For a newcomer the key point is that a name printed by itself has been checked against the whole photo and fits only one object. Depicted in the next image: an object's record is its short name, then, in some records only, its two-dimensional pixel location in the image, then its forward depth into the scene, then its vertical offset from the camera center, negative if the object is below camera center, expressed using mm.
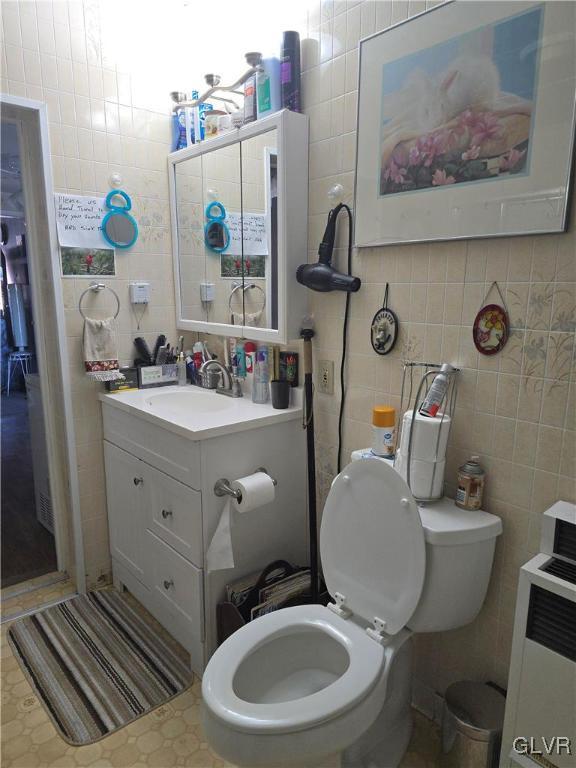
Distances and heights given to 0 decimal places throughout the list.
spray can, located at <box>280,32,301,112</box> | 1598 +685
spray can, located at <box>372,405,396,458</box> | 1425 -416
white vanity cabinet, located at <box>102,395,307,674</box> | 1596 -796
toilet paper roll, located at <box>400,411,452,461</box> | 1251 -379
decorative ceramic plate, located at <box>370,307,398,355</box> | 1484 -138
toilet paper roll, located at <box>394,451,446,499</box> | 1280 -495
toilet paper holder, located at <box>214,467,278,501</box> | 1554 -641
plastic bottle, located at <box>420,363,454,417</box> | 1274 -284
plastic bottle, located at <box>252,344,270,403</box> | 1858 -352
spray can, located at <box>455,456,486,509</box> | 1267 -504
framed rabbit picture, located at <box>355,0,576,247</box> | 1071 +393
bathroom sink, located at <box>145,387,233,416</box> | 1988 -481
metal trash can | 1232 -1102
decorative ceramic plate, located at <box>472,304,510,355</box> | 1226 -108
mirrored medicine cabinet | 1666 +205
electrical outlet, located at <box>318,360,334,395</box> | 1718 -319
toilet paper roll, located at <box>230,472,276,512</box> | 1543 -642
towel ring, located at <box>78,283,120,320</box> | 2002 -27
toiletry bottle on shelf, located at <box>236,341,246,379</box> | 2029 -311
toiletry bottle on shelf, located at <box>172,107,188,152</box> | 2084 +645
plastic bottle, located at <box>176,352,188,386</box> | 2240 -383
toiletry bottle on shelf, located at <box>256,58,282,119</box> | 1644 +651
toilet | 1057 -889
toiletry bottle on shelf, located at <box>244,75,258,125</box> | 1729 +634
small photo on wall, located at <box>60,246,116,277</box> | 1946 +80
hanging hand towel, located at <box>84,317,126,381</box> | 2008 -275
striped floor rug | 1563 -1333
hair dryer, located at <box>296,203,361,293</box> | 1562 +36
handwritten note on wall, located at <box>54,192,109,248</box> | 1903 +240
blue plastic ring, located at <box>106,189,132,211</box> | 2008 +331
